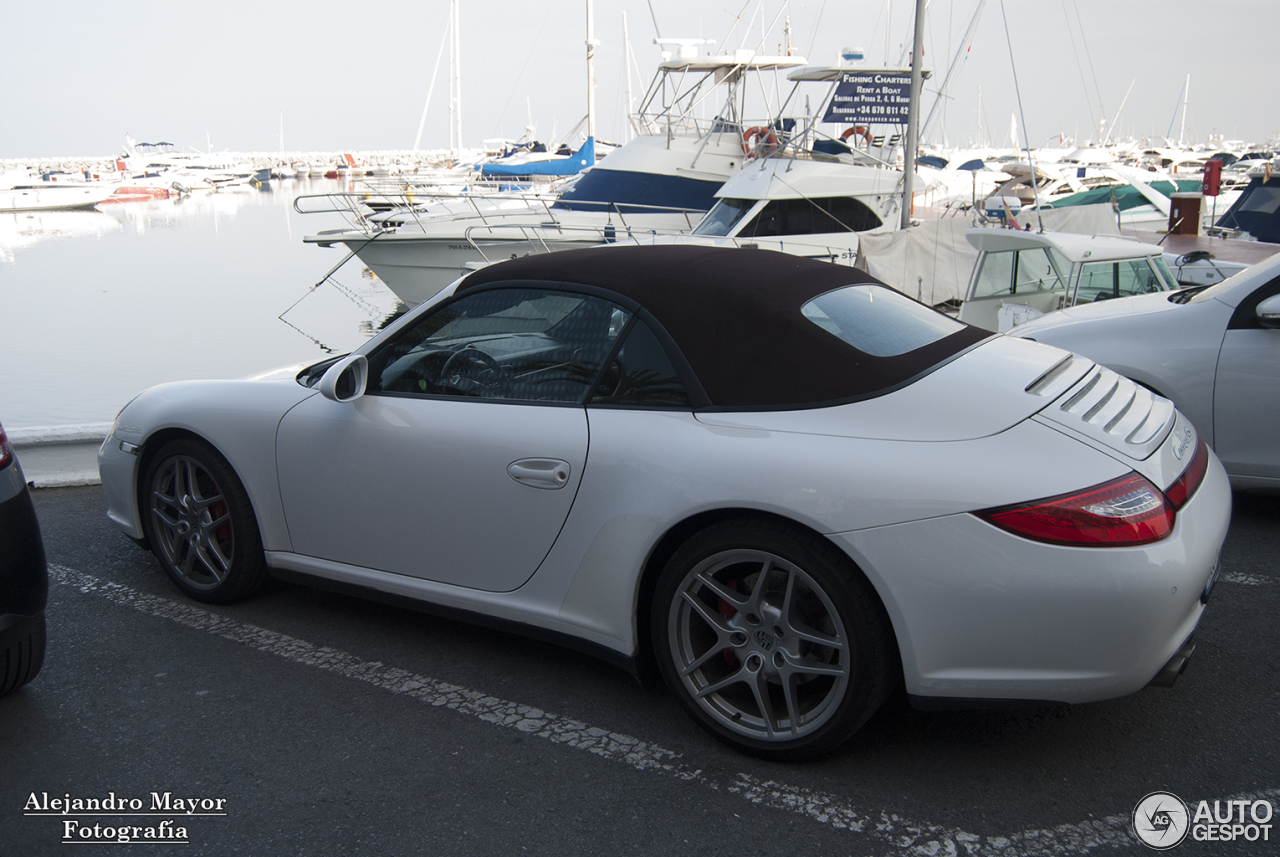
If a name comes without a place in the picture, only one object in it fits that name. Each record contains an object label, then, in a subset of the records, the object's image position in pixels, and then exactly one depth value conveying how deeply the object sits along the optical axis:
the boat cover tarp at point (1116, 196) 19.19
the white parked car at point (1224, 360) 4.37
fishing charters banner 11.01
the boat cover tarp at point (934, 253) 10.63
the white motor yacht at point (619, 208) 13.47
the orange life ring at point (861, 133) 14.82
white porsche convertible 2.30
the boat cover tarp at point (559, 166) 28.53
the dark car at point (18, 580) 2.78
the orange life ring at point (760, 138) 14.47
